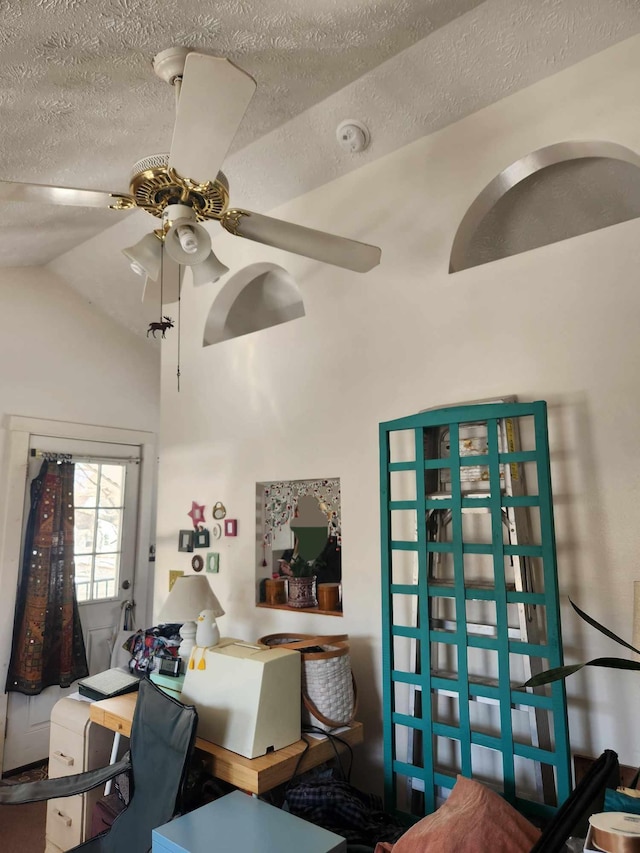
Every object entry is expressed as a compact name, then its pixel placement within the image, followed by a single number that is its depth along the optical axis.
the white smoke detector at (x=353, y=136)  2.46
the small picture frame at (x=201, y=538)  3.13
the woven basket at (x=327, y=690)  2.13
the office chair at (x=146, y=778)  1.83
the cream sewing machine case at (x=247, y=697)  1.93
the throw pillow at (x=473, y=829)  1.30
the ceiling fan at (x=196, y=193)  1.29
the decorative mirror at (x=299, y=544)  2.76
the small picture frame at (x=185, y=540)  3.19
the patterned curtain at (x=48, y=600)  3.58
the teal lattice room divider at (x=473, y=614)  1.86
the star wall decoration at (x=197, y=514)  3.19
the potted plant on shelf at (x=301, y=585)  2.76
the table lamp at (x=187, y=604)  2.43
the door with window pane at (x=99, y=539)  3.81
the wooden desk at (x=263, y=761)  1.81
